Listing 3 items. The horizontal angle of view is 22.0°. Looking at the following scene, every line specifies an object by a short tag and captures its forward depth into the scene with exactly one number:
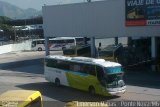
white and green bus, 26.20
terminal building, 38.22
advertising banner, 37.50
